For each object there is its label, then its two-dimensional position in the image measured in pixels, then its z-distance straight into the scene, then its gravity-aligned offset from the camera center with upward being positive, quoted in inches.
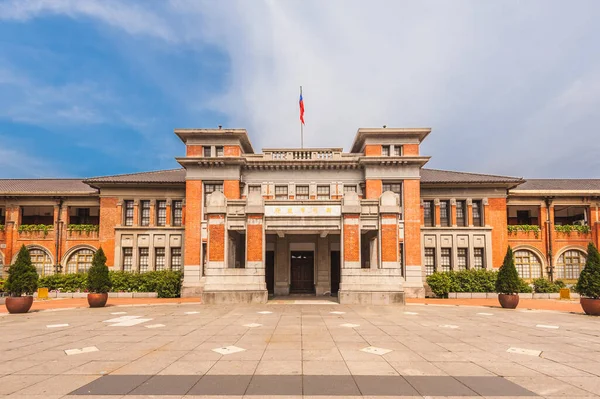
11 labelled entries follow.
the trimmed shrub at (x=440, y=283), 1052.5 -116.7
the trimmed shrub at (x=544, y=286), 1096.8 -131.5
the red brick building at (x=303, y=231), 1096.8 +68.4
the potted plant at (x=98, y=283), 796.0 -89.0
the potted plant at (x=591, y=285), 675.4 -79.1
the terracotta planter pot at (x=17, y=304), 709.3 -116.4
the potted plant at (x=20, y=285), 709.3 -82.5
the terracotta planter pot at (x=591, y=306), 674.8 -114.0
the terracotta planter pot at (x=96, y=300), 793.6 -122.5
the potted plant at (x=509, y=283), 782.5 -87.6
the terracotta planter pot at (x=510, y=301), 783.1 -121.9
